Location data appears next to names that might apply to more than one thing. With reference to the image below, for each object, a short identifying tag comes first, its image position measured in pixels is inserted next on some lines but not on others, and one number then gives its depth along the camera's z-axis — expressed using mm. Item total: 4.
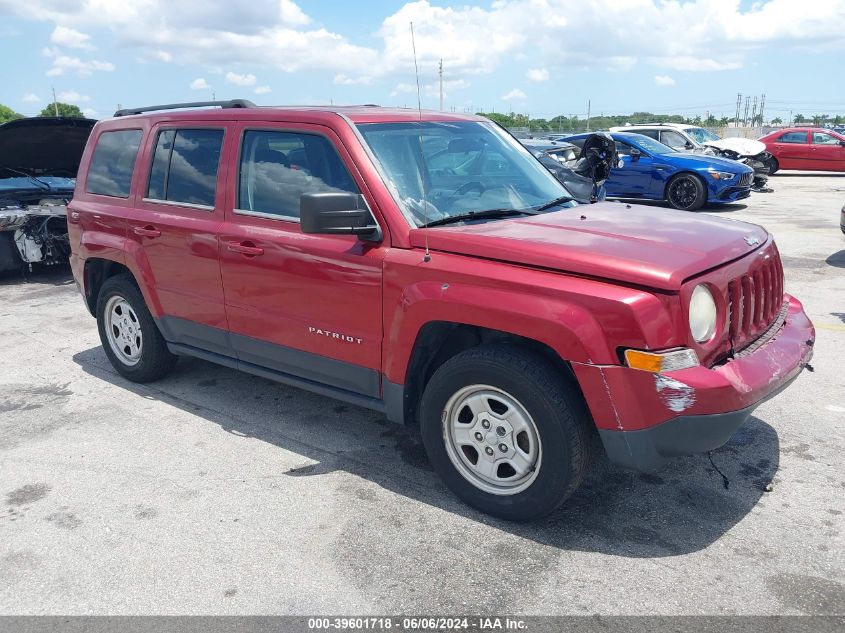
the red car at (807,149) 21750
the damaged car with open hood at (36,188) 8266
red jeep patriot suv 2891
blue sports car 13547
